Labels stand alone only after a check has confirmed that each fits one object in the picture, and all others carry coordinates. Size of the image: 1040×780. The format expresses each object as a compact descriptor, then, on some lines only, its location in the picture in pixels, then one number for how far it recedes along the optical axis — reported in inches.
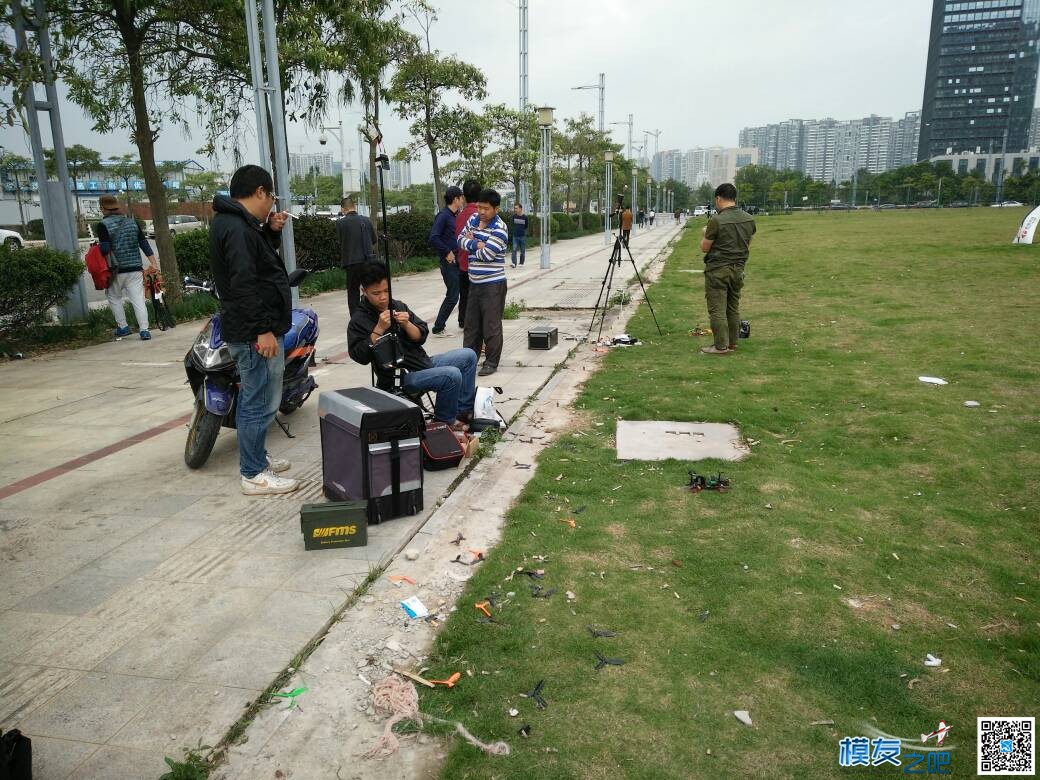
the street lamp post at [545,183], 785.6
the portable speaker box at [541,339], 359.6
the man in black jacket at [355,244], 367.6
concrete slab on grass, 205.6
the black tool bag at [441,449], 196.9
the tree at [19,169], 1513.7
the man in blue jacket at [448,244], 383.8
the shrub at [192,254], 545.6
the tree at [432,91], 897.5
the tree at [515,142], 1136.8
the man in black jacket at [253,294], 164.7
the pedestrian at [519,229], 828.0
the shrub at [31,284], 356.5
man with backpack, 379.2
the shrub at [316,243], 678.5
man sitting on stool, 194.7
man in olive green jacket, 319.0
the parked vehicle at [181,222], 1809.1
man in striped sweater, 288.2
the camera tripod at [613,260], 377.1
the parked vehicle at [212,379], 195.0
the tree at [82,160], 1755.7
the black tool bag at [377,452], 161.8
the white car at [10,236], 900.6
